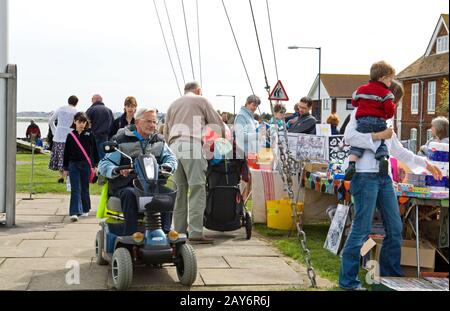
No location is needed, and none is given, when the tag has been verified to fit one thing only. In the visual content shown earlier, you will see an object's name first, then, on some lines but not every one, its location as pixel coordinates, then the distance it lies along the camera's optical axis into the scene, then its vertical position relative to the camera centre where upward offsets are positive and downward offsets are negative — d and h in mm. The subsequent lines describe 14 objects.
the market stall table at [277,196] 8648 -695
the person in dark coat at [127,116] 9805 +264
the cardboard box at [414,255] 5879 -922
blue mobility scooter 5402 -791
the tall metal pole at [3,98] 8078 +388
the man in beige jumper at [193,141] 7539 -45
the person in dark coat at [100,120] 11891 +244
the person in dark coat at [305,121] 10109 +249
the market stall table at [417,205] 5635 -501
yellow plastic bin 8539 -880
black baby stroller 7877 -655
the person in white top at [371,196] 5266 -409
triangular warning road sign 7503 +492
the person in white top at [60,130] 12117 +65
